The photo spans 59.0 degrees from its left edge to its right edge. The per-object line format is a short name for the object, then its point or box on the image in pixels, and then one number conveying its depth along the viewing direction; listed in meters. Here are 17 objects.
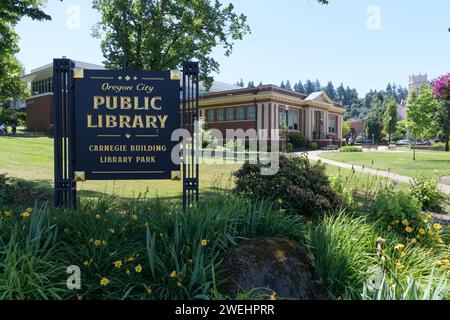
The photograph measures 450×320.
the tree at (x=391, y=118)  79.00
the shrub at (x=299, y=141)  45.78
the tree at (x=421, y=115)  28.50
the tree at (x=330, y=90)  191.05
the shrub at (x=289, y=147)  39.25
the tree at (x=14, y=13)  9.24
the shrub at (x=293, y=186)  5.98
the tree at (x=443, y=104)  22.81
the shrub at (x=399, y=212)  5.30
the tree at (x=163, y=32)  20.39
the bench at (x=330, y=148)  46.64
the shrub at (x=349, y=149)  41.56
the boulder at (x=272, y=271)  3.43
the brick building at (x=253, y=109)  43.38
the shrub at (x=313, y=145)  47.06
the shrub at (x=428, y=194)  8.88
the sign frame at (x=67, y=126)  5.96
